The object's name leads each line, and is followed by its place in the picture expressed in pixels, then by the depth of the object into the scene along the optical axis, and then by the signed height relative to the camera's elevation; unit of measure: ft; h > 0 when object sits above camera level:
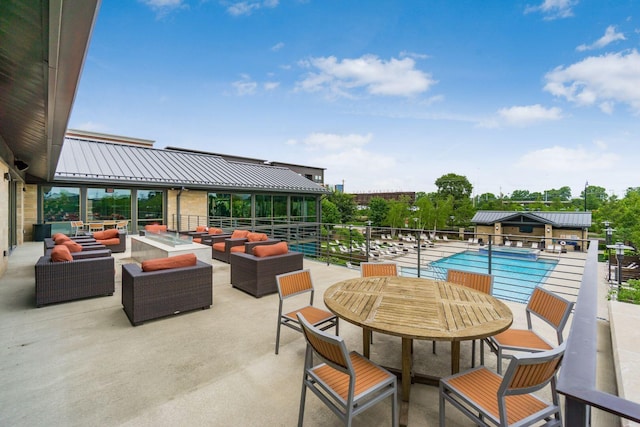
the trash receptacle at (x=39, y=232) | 34.06 -3.29
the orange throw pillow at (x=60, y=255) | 13.87 -2.48
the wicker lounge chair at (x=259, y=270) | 15.14 -3.51
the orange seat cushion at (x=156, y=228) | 33.44 -2.60
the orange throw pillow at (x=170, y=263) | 12.39 -2.55
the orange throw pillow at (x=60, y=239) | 18.89 -2.32
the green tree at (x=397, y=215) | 108.68 -2.17
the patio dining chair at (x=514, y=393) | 4.70 -3.55
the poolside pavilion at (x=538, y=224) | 79.51 -3.69
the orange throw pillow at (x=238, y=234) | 25.84 -2.47
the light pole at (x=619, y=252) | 15.97 -2.40
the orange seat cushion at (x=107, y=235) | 28.22 -2.92
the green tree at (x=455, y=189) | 118.22 +9.49
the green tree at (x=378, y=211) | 118.58 -0.80
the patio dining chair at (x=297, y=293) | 9.14 -3.03
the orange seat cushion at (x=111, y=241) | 27.47 -3.47
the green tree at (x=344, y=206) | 118.10 +1.14
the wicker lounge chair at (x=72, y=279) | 13.34 -3.67
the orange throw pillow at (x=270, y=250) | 16.01 -2.46
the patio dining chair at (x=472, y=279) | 10.24 -2.60
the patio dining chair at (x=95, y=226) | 36.31 -2.66
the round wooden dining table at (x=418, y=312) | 6.27 -2.63
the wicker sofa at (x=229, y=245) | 20.80 -3.24
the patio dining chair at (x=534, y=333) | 7.23 -3.04
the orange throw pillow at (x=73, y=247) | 16.85 -2.49
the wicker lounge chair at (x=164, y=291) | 11.59 -3.69
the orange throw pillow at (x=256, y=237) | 22.82 -2.42
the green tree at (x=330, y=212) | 103.44 -1.33
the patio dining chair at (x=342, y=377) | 5.19 -3.55
